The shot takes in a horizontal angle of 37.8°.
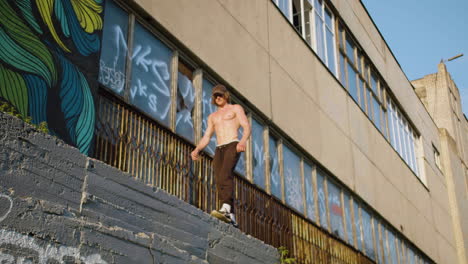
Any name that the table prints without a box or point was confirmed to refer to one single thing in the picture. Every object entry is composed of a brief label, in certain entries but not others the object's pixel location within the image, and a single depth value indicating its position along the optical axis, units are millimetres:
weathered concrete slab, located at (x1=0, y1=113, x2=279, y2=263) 4711
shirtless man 8422
